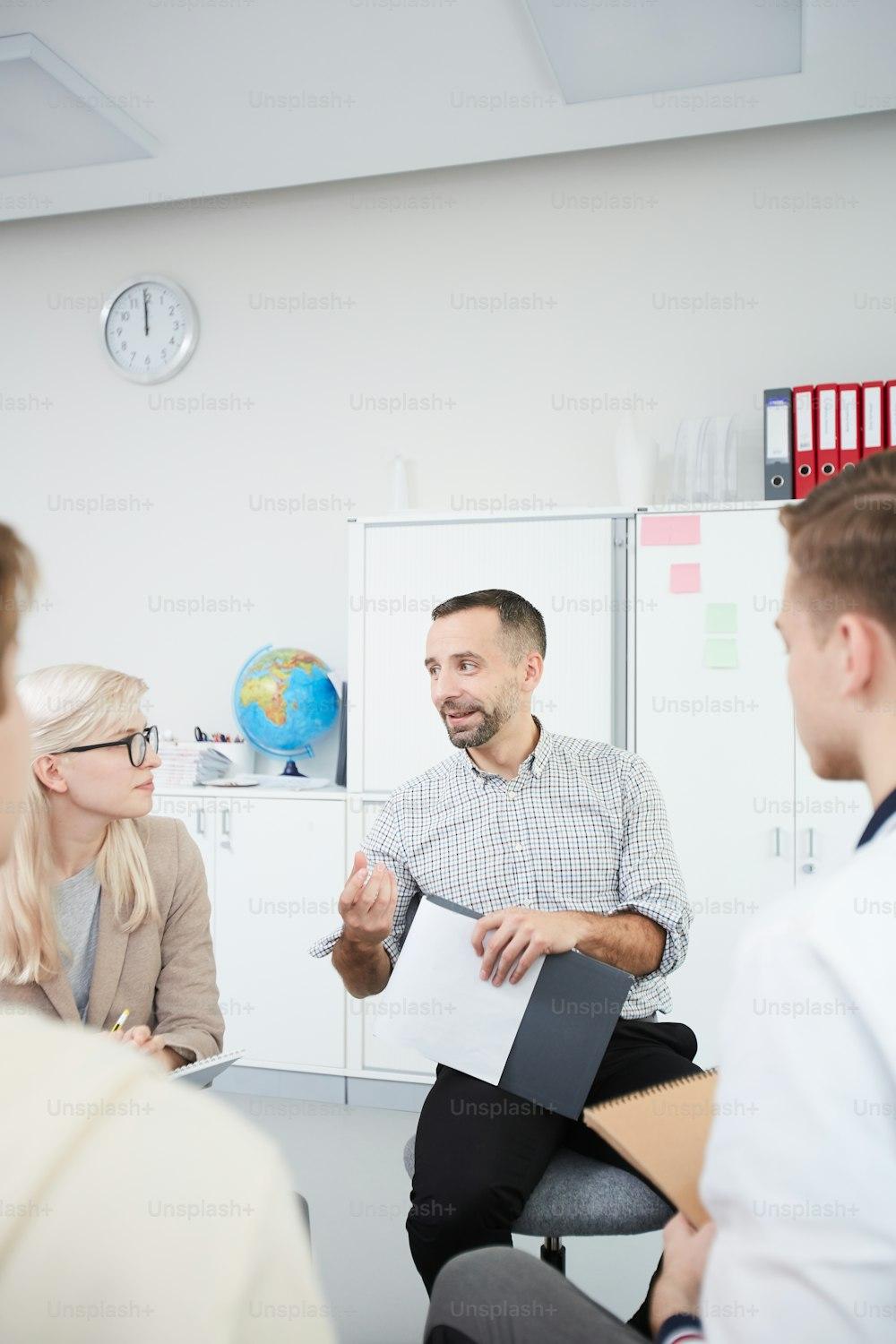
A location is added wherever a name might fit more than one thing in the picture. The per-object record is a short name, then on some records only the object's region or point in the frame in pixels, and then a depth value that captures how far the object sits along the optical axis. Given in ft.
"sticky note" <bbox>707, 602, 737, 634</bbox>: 10.42
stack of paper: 12.38
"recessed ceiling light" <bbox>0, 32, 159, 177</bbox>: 10.33
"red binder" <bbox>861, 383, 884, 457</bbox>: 10.37
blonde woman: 5.92
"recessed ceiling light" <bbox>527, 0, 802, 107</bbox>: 9.46
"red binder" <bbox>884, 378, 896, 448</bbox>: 10.38
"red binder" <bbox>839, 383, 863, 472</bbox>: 10.41
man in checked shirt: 5.65
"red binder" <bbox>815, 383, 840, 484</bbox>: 10.48
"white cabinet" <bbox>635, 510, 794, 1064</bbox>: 10.29
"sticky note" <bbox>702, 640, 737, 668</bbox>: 10.42
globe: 12.25
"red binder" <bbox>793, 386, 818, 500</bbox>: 10.59
